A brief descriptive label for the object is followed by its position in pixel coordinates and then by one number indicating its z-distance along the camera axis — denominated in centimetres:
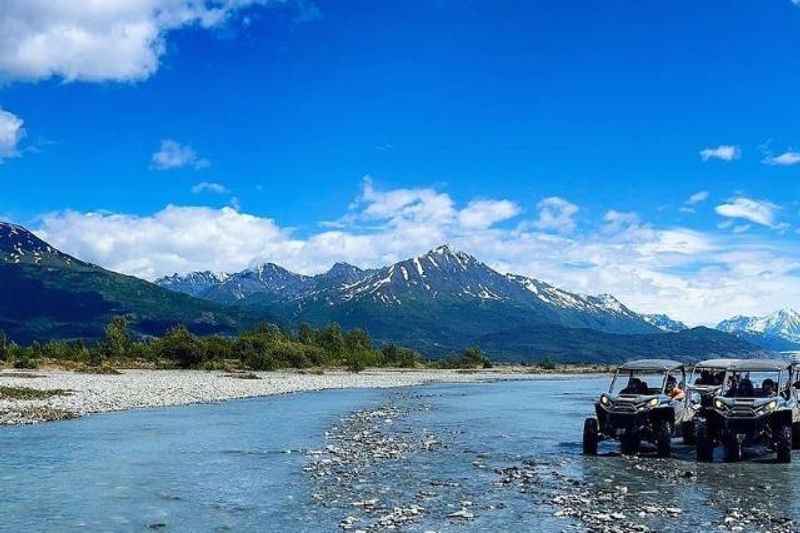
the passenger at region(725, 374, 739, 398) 3152
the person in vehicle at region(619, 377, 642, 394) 3172
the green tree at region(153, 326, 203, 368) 13512
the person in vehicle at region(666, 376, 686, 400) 3182
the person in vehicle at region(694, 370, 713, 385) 3631
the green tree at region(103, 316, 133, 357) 13962
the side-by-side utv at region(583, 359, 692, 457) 3031
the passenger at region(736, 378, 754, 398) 3131
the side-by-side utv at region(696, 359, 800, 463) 2883
